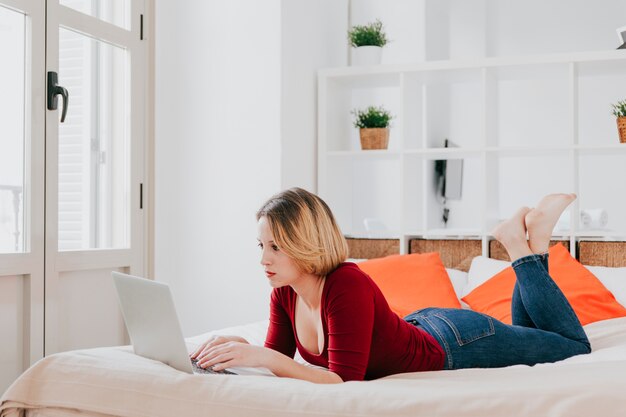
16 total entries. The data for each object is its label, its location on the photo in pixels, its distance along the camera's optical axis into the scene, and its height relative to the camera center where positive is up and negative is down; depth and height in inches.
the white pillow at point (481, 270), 117.4 -9.9
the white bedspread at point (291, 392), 49.9 -13.6
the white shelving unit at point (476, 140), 131.2 +15.7
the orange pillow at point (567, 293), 103.7 -12.3
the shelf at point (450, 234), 132.0 -4.5
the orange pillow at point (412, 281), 110.8 -11.3
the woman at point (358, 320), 62.6 -11.1
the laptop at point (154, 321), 58.1 -9.4
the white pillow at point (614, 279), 108.5 -10.6
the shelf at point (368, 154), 138.9 +10.6
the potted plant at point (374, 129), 141.8 +15.5
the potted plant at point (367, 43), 142.6 +32.7
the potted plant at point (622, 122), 126.6 +15.2
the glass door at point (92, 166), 104.3 +6.6
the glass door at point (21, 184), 96.7 +3.3
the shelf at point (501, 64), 126.6 +26.3
